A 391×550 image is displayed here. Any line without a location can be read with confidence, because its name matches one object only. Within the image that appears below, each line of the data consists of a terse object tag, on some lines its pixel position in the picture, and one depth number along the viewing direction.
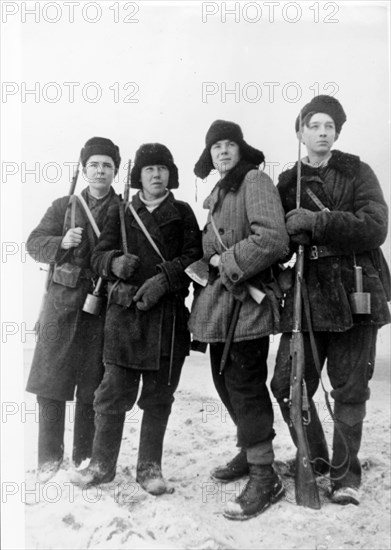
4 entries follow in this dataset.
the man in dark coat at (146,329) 3.09
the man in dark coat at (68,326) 3.29
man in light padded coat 2.83
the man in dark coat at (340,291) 2.86
